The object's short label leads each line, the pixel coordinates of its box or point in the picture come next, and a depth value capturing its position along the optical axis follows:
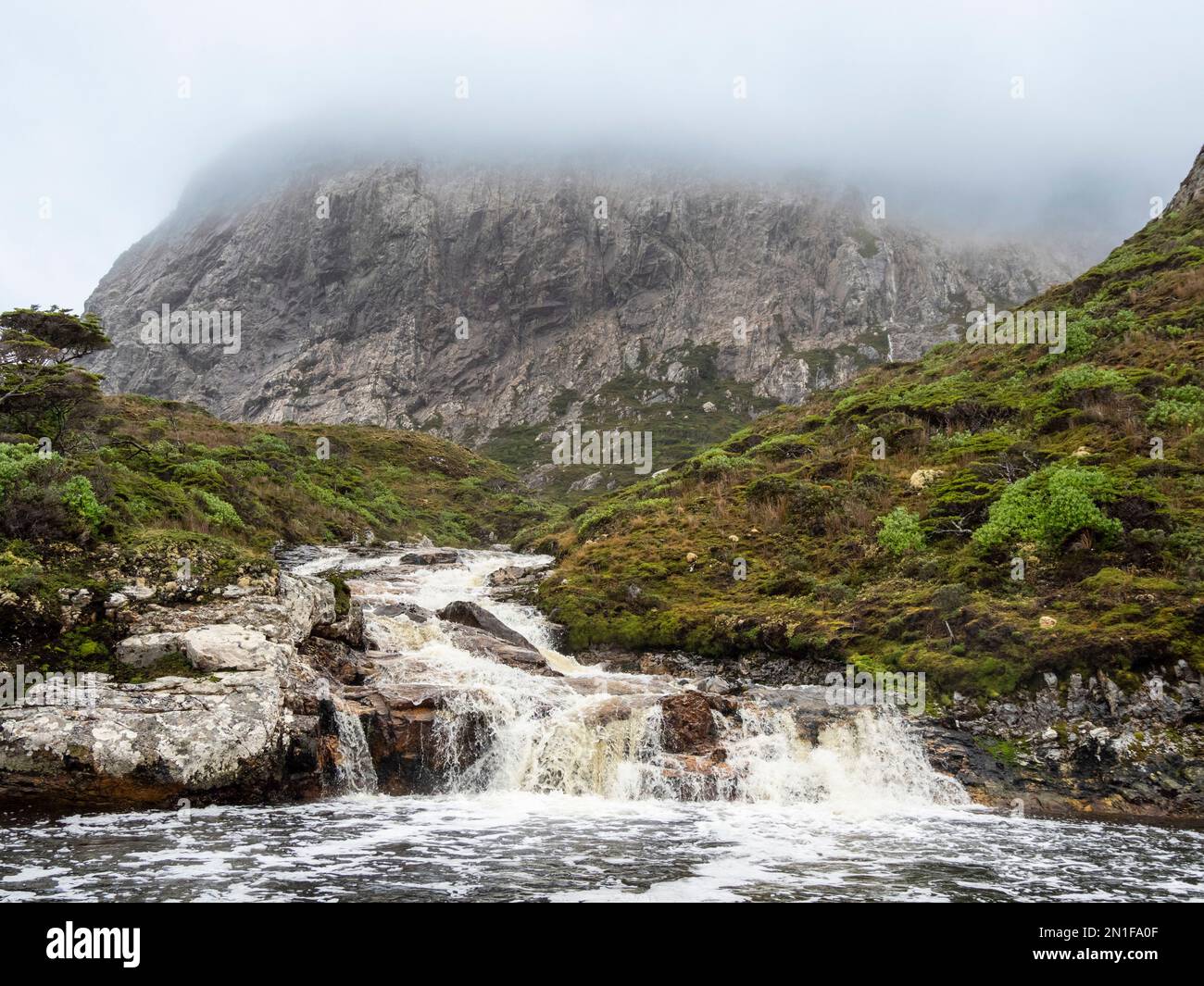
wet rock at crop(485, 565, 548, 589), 32.03
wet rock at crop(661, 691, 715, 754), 16.88
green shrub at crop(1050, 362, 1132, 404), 26.41
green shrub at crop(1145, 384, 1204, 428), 23.12
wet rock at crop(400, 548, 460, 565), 38.44
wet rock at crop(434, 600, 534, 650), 24.16
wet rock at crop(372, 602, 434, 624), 24.14
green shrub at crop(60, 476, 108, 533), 17.31
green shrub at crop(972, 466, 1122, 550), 19.39
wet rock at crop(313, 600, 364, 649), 19.61
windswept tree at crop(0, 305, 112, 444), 25.44
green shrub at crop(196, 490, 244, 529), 33.44
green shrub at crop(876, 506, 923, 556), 23.52
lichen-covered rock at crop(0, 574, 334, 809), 12.77
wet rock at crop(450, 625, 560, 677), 21.59
